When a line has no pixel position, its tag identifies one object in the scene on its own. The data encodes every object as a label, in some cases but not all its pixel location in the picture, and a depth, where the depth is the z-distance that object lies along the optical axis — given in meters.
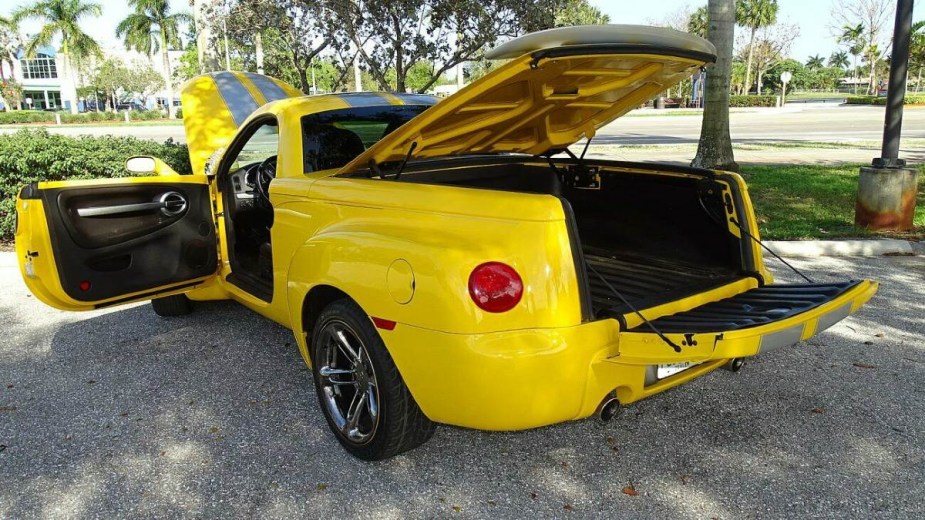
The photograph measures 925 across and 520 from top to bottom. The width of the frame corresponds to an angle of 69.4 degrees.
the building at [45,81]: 80.19
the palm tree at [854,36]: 58.30
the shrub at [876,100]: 41.84
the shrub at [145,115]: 50.83
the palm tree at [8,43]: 61.96
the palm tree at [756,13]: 60.76
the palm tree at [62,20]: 52.72
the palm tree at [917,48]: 41.50
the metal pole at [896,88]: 6.89
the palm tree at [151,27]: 52.75
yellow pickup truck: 2.44
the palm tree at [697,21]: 58.91
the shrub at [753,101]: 44.91
